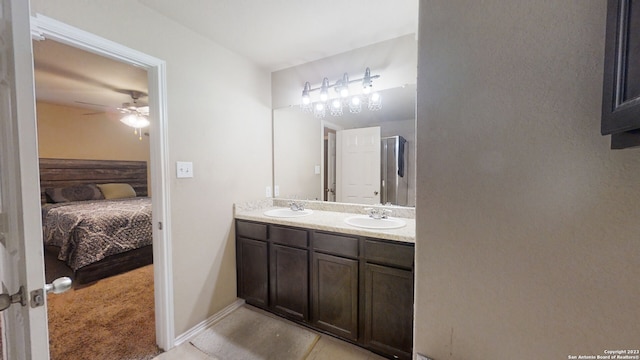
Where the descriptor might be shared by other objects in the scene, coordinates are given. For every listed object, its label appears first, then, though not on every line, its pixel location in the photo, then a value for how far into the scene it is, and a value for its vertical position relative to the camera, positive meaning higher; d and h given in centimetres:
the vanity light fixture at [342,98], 204 +68
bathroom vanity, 151 -79
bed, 259 -62
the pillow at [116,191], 425 -36
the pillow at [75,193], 371 -36
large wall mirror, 198 +32
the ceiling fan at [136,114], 335 +85
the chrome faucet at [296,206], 236 -36
